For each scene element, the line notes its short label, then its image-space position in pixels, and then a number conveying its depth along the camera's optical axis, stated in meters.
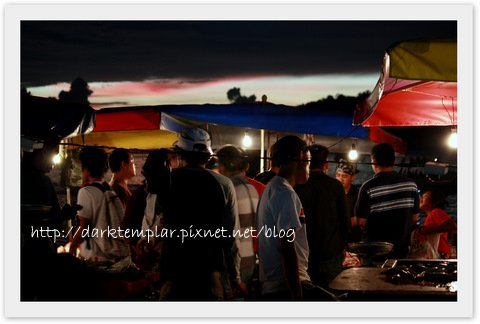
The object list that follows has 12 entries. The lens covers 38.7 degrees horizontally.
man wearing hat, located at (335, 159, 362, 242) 8.55
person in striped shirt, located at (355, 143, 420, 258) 6.67
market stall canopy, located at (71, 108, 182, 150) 8.32
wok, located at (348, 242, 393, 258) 6.32
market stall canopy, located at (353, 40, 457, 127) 4.48
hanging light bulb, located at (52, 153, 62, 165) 9.55
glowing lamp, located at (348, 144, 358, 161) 10.07
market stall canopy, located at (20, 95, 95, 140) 6.04
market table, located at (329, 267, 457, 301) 4.79
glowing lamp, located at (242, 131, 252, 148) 10.16
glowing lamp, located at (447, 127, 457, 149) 8.54
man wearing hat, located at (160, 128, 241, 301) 5.00
